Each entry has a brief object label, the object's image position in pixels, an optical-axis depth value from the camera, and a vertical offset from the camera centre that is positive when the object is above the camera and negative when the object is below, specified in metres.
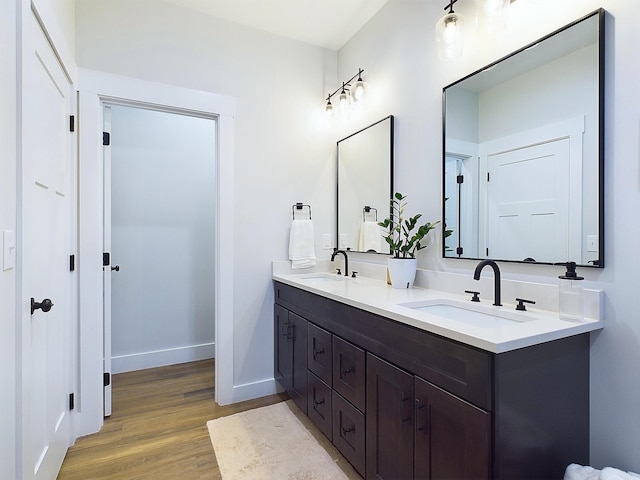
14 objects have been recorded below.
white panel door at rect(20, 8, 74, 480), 1.24 -0.07
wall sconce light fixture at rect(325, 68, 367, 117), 2.46 +1.09
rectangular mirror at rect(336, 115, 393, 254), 2.30 +0.39
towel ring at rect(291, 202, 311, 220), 2.69 +0.25
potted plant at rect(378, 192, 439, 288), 1.93 -0.04
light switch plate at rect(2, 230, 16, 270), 1.07 -0.04
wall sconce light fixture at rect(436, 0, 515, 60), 1.48 +0.99
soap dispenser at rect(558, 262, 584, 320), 1.21 -0.20
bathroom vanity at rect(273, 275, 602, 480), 1.00 -0.54
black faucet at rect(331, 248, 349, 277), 2.59 -0.19
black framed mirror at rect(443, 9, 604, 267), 1.25 +0.37
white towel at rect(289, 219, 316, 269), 2.62 -0.05
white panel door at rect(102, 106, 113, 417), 2.17 -0.23
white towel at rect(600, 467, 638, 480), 1.03 -0.73
